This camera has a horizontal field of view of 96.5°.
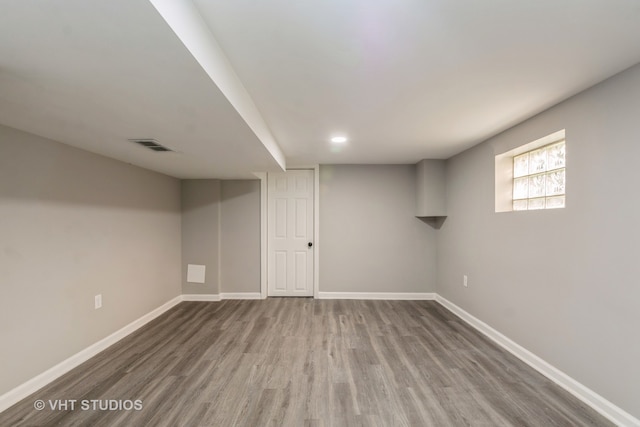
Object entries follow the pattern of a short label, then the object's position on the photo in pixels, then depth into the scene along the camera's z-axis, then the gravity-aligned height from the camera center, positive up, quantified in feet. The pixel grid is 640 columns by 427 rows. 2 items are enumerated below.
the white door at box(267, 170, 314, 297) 15.65 -0.90
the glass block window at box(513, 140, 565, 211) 7.88 +1.04
